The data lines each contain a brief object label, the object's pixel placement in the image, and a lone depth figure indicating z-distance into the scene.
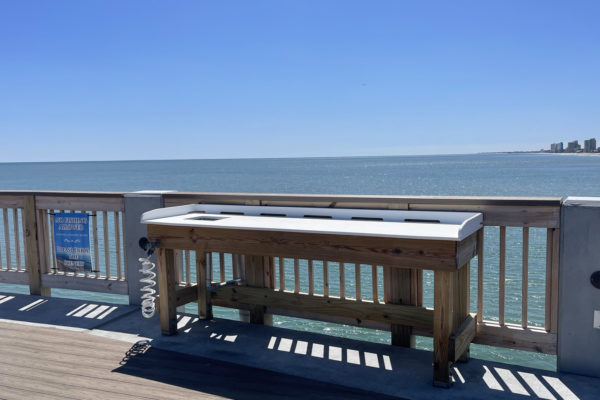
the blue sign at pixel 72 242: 5.02
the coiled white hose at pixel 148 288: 4.37
